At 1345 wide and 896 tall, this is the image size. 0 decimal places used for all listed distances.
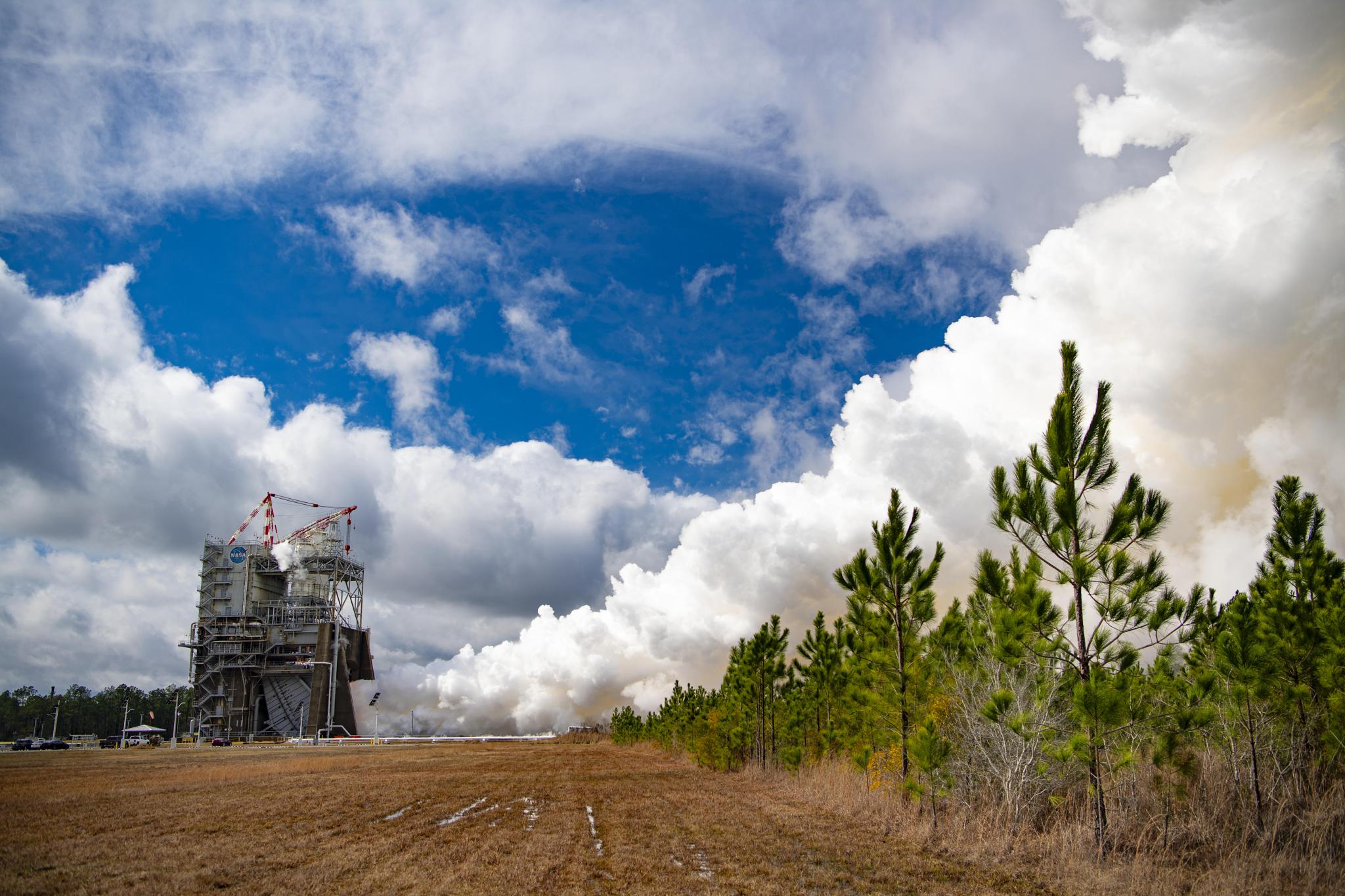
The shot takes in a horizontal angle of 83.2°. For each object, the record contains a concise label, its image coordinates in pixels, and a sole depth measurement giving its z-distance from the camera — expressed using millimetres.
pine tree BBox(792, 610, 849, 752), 30969
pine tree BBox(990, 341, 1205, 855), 12250
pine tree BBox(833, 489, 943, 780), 19578
